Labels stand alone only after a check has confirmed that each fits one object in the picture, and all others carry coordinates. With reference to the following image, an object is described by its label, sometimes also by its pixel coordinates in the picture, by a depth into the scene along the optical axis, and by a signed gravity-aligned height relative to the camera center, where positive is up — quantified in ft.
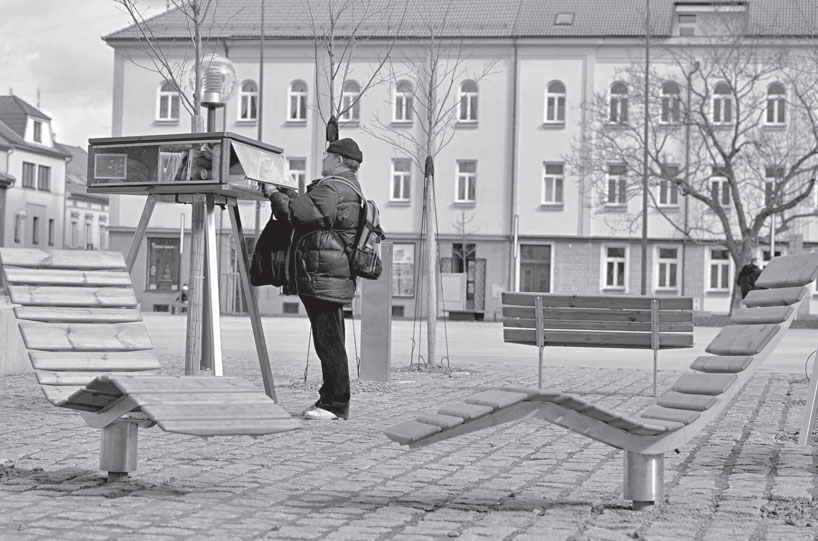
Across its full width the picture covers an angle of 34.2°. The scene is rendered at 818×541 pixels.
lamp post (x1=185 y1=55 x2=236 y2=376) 30.55 +0.92
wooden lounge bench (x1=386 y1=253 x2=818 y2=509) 16.55 -1.46
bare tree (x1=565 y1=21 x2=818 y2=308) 133.28 +17.89
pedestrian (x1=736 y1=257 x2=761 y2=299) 72.59 +1.33
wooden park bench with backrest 41.37 -0.76
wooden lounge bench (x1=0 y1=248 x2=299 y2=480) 17.01 -1.28
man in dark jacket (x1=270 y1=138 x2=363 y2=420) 28.71 +0.45
